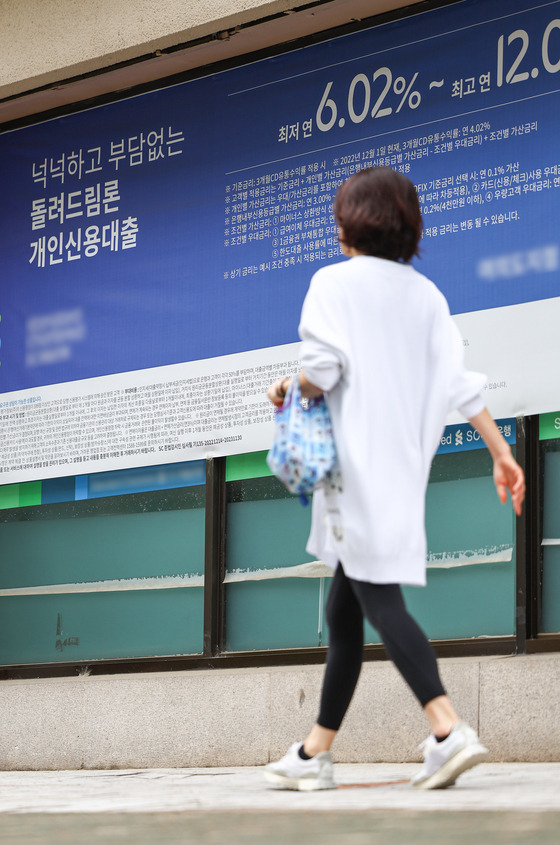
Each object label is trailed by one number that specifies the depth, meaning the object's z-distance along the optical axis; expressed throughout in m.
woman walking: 6.98
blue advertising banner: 11.29
